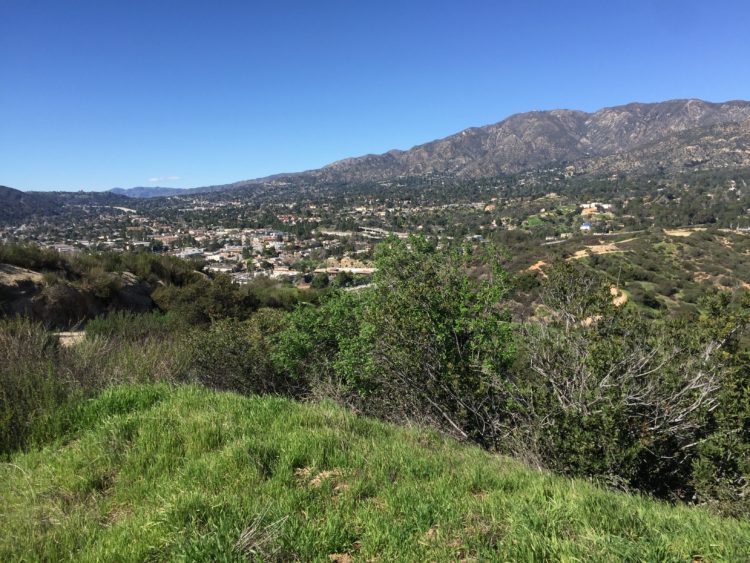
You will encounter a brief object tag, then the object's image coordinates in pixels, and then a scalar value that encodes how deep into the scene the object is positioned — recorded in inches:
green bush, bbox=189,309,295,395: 364.0
